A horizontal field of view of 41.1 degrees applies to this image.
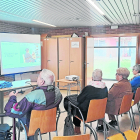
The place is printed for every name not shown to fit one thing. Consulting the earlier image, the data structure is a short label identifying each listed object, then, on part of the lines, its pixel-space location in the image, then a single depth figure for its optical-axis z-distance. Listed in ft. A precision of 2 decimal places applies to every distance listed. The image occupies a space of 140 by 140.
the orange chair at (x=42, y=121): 7.02
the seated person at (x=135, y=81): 13.43
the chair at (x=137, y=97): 11.20
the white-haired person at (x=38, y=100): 7.09
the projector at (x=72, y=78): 16.63
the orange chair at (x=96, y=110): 8.81
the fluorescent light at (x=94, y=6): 12.11
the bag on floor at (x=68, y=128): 8.30
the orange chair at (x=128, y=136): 7.30
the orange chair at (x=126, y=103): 9.75
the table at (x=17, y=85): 11.34
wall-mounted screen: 17.12
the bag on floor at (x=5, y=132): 7.79
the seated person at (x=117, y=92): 10.32
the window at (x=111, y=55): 33.55
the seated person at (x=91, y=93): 9.33
